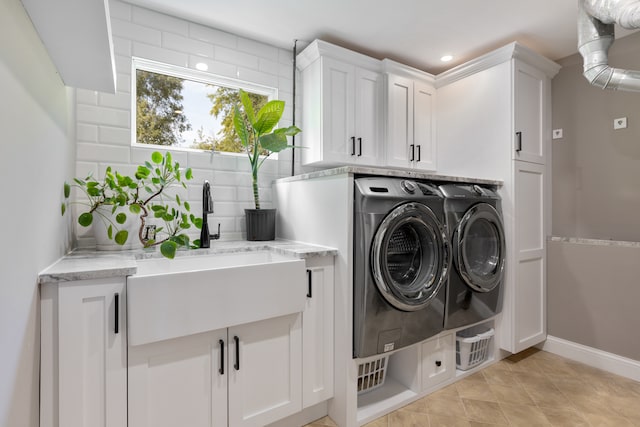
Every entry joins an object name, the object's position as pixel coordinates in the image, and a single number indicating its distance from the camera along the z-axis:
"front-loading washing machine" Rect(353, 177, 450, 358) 1.65
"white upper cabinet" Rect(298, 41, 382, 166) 2.37
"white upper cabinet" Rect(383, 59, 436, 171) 2.66
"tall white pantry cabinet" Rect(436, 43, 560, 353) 2.35
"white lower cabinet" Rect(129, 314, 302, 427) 1.26
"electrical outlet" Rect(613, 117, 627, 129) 2.36
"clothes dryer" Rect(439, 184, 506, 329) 2.04
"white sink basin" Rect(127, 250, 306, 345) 1.20
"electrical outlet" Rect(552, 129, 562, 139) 2.71
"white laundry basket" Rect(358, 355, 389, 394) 1.95
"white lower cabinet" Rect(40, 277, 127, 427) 1.11
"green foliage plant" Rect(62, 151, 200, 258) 1.58
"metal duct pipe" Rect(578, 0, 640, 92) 1.83
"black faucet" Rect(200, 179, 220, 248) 1.93
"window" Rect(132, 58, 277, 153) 2.08
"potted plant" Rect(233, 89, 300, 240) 2.08
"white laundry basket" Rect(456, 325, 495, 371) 2.24
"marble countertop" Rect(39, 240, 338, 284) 1.14
